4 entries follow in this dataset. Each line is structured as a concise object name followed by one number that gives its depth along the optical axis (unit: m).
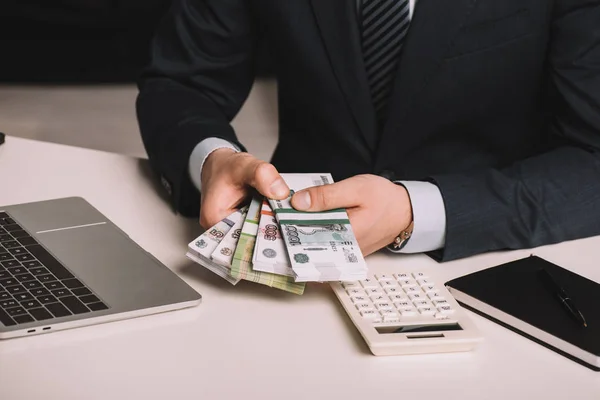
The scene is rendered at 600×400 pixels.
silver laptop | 1.32
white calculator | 1.29
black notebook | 1.31
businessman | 1.49
